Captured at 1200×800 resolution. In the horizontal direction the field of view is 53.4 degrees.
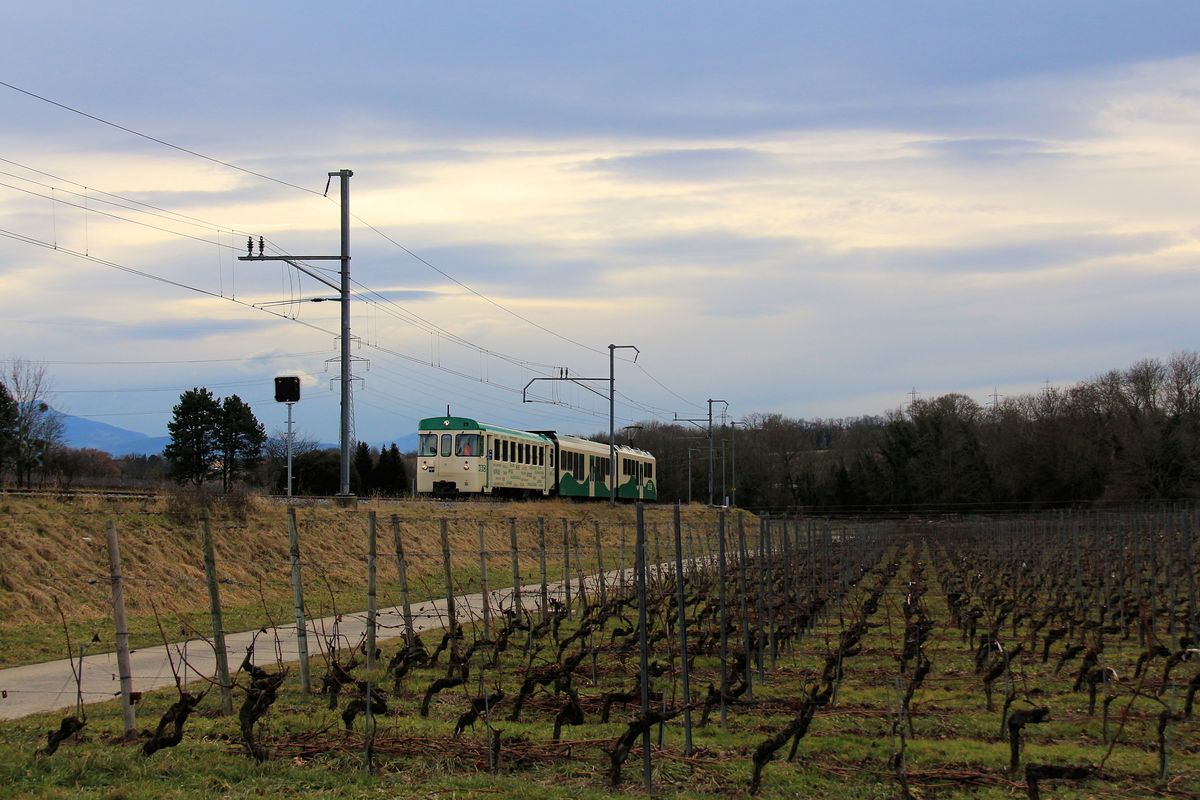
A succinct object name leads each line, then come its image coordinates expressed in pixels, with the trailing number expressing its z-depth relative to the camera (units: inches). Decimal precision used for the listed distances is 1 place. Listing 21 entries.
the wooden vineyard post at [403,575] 464.4
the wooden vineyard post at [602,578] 651.5
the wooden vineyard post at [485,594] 541.3
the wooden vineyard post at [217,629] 352.3
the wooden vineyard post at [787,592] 565.3
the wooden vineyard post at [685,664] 311.1
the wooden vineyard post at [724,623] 356.5
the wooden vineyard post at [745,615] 396.8
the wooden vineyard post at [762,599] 459.2
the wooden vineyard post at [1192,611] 558.1
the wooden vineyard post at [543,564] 604.3
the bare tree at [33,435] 1736.0
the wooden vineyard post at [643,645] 281.7
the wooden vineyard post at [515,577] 576.7
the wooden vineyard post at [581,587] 704.1
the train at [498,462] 1455.5
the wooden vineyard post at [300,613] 393.4
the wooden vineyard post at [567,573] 660.7
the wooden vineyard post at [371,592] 436.5
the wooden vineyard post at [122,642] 309.7
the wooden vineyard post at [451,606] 422.6
